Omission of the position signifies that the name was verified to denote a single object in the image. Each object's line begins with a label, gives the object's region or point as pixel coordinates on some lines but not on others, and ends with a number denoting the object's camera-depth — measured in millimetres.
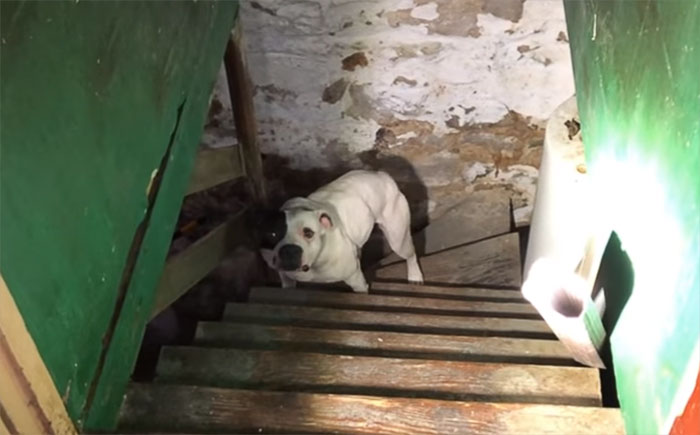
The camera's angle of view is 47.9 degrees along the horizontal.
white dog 2525
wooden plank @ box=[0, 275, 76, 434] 1146
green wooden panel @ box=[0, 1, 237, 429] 1113
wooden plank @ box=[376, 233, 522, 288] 3279
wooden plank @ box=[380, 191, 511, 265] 3312
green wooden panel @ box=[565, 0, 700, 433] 1174
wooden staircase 1762
